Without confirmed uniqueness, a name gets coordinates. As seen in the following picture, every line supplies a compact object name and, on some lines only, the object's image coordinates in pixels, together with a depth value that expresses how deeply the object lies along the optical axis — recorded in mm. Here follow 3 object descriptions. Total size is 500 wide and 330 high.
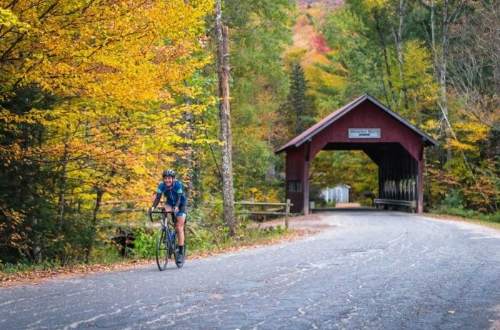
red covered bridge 29969
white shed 71681
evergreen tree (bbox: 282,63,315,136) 51000
